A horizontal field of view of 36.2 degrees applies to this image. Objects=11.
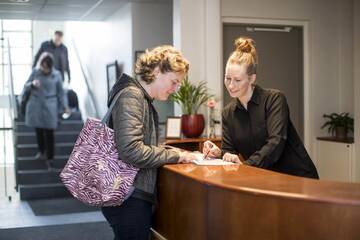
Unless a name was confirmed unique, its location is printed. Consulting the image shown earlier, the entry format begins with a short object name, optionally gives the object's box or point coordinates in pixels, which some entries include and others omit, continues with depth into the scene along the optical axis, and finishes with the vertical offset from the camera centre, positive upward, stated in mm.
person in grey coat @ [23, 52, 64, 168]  8203 -6
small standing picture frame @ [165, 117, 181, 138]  5488 -230
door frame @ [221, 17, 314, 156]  6305 +263
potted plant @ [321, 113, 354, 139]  6195 -245
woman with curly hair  2230 -104
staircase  7477 -841
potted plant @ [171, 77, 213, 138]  5457 -2
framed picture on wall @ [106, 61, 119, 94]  7862 +476
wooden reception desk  1757 -347
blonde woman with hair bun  2615 -110
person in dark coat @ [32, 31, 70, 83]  9070 +900
